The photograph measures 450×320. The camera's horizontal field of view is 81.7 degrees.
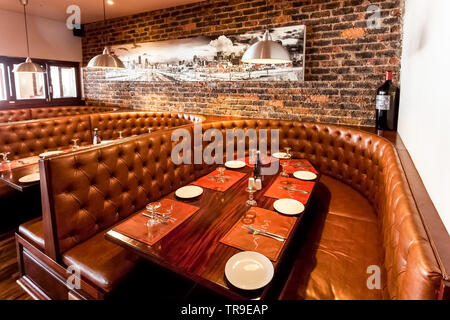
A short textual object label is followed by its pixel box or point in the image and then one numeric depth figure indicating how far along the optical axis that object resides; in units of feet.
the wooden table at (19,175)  6.88
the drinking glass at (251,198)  5.76
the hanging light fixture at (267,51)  6.63
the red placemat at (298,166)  8.09
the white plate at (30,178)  7.09
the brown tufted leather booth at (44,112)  17.02
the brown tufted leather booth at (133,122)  15.15
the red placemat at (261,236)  4.22
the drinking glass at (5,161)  8.71
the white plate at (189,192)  6.14
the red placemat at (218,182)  6.78
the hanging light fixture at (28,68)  13.83
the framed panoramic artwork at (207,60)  11.56
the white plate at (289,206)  5.35
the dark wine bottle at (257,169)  7.38
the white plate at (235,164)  8.52
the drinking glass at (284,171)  7.55
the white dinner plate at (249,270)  3.54
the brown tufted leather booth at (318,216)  3.30
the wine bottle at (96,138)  10.92
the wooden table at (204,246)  3.63
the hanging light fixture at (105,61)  10.62
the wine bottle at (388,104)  9.45
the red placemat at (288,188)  6.18
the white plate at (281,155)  9.66
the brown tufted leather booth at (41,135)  11.09
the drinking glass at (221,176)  7.20
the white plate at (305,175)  7.38
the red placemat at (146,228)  4.55
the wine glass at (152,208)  5.25
